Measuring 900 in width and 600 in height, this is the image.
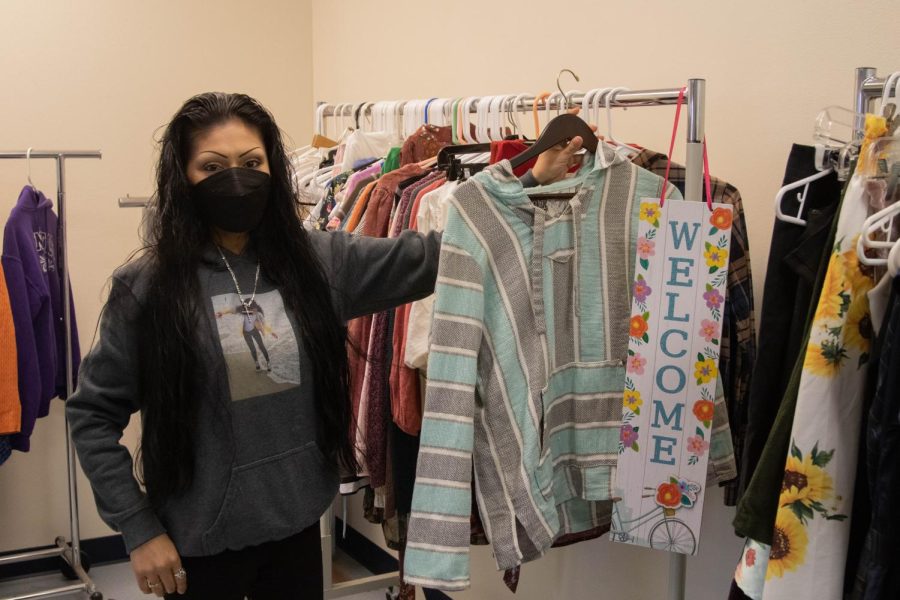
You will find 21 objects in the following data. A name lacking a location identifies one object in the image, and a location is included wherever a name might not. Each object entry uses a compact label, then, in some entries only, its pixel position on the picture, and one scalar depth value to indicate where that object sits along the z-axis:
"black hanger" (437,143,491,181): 1.98
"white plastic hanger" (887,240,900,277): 1.06
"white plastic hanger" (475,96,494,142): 2.09
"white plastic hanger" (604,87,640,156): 1.77
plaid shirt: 1.74
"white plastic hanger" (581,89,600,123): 1.80
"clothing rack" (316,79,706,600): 1.58
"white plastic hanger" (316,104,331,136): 2.82
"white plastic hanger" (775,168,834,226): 1.30
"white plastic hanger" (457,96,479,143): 2.16
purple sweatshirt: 3.04
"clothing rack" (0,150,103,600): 3.10
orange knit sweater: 2.98
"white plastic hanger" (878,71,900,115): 1.29
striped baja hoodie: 1.55
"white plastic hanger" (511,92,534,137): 2.00
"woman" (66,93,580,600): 1.57
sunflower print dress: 1.17
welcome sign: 1.47
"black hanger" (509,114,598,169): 1.59
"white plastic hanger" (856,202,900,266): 1.12
